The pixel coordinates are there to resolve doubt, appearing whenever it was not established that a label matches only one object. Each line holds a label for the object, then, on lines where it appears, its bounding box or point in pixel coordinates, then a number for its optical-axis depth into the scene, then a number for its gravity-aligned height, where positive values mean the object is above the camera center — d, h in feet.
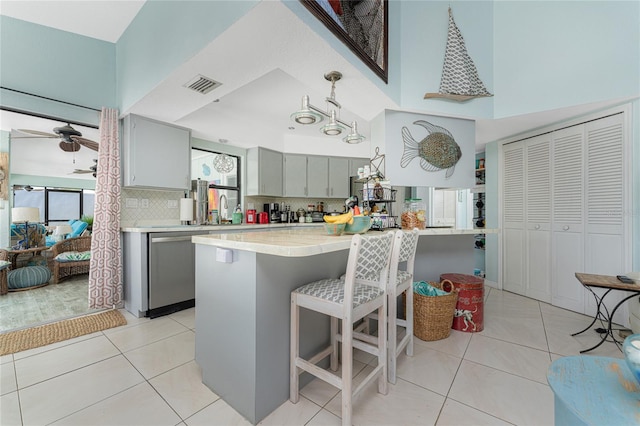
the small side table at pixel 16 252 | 12.20 -1.98
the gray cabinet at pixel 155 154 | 9.93 +2.31
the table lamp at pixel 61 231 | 16.93 -1.30
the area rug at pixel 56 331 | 7.07 -3.64
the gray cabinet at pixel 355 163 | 16.81 +3.15
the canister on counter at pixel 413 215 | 9.00 -0.13
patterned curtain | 9.37 -0.54
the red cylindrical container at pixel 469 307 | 7.97 -2.95
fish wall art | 9.61 +2.34
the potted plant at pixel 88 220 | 18.02 -0.62
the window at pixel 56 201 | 19.35 +0.83
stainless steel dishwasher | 9.02 -2.22
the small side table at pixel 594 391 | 1.92 -1.50
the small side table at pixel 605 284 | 6.64 -1.94
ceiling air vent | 7.59 +3.87
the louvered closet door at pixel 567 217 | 9.87 -0.21
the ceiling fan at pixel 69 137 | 11.03 +3.45
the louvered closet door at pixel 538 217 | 10.85 -0.24
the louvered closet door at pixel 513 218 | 11.81 -0.31
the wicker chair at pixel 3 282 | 10.96 -3.01
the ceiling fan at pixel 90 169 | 18.25 +3.14
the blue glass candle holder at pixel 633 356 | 1.98 -1.12
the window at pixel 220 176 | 14.02 +2.03
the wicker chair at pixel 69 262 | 13.02 -2.60
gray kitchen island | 4.47 -1.93
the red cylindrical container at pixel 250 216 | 14.58 -0.26
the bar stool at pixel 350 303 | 4.31 -1.66
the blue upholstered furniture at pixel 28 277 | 11.55 -3.04
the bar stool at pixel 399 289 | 5.57 -1.83
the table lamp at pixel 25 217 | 12.92 -0.29
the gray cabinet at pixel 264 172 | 14.26 +2.23
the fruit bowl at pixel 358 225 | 5.80 -0.31
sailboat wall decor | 9.27 +5.04
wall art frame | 5.75 +4.83
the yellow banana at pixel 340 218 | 5.50 -0.14
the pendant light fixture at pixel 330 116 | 6.93 +2.64
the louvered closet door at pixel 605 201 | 8.87 +0.39
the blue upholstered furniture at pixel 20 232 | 13.57 -1.11
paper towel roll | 11.61 +0.11
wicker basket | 7.32 -2.95
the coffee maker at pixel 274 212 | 15.34 -0.04
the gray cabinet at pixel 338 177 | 16.44 +2.19
